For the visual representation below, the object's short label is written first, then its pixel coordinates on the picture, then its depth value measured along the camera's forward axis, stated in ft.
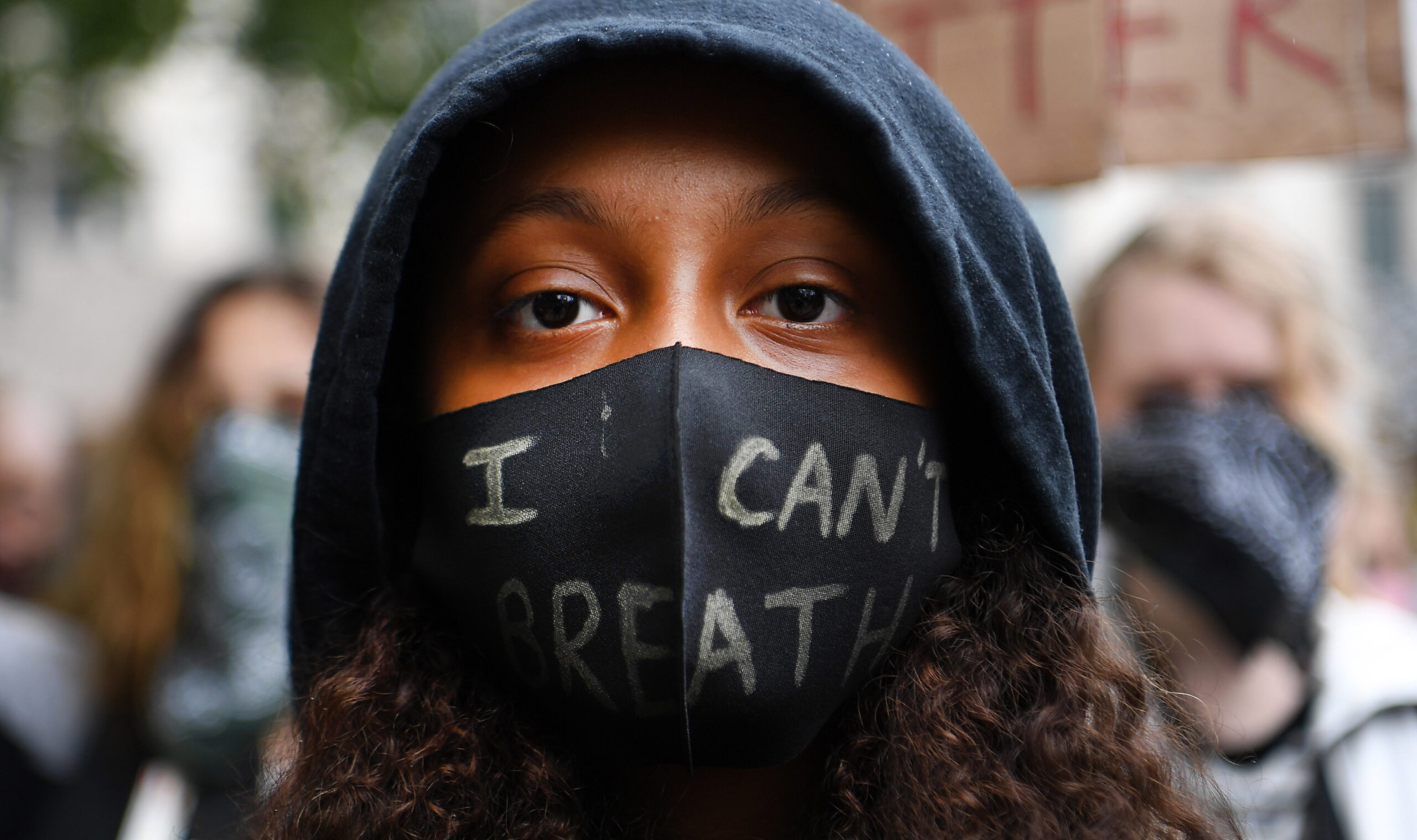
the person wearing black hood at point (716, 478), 3.98
